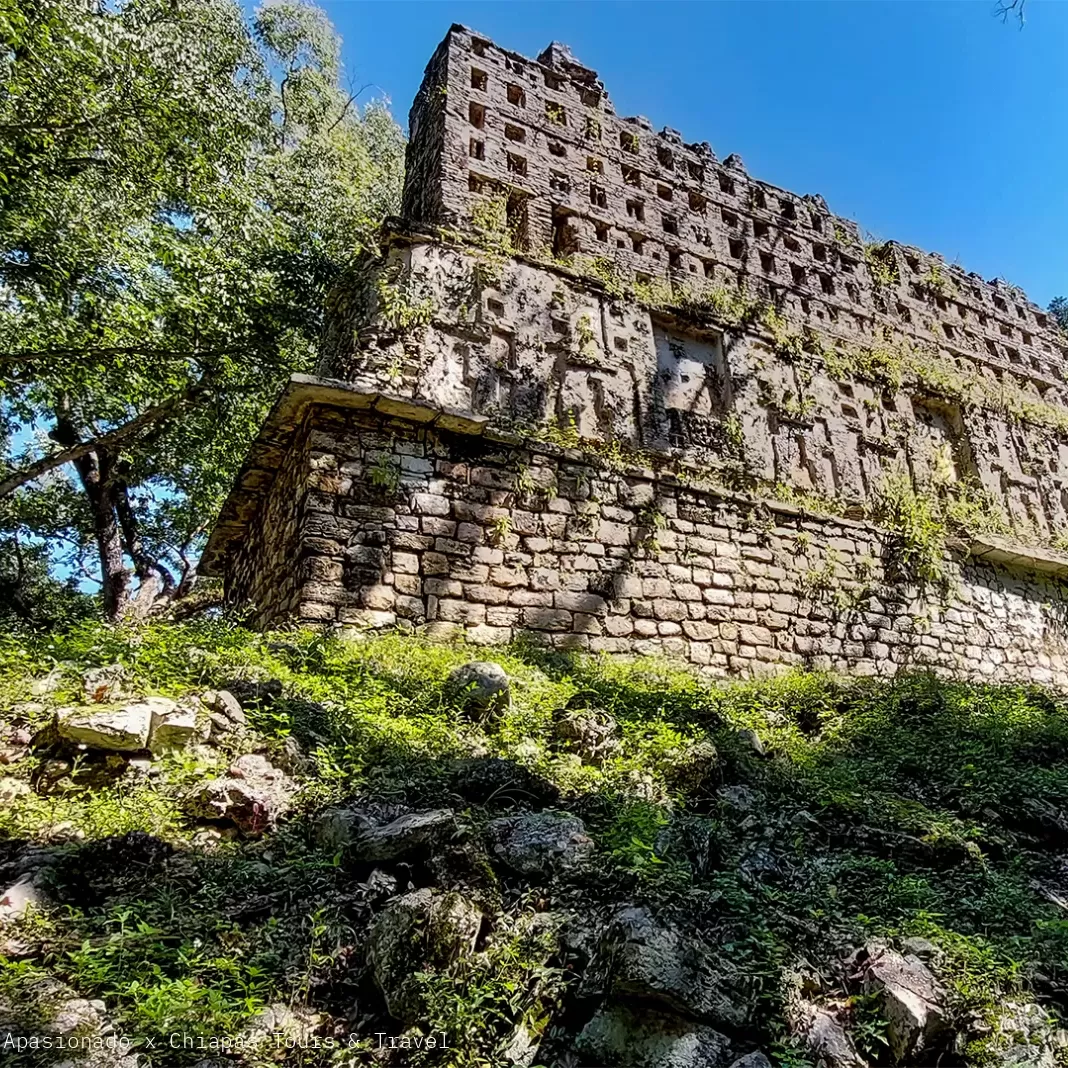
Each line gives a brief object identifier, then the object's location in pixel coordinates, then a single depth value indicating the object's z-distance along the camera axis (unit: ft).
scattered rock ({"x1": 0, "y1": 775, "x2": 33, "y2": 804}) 10.16
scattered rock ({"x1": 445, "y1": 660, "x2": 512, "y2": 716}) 15.79
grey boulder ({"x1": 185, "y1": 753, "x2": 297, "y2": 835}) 10.67
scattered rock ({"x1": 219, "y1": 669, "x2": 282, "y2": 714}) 13.74
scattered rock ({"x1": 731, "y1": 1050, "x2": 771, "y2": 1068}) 7.16
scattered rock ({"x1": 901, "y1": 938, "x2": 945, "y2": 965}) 9.04
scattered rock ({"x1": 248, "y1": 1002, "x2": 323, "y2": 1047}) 7.34
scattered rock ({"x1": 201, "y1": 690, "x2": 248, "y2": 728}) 12.75
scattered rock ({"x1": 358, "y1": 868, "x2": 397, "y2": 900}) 9.47
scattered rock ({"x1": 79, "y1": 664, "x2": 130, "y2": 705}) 12.31
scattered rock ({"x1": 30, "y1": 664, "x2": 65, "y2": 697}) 12.48
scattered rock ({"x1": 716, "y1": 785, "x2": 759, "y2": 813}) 13.28
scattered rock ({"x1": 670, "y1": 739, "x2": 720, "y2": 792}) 14.06
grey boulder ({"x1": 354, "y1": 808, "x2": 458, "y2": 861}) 10.02
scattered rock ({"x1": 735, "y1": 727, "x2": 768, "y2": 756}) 16.44
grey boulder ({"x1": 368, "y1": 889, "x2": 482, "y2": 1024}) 7.89
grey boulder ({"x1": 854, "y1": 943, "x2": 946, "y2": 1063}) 7.80
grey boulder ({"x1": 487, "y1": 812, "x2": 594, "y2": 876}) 10.31
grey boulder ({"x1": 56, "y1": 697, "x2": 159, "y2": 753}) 10.93
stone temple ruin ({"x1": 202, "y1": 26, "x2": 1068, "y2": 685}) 21.77
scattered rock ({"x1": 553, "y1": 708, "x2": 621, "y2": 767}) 14.79
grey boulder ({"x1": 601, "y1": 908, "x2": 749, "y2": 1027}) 7.69
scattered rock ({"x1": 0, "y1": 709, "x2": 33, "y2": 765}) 10.84
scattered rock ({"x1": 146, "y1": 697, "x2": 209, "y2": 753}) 11.59
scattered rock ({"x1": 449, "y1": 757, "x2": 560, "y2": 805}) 12.24
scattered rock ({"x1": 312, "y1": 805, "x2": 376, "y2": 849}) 10.41
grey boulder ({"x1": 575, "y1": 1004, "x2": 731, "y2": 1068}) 7.34
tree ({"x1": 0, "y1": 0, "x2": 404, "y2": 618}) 31.40
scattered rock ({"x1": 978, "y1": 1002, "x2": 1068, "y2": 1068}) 7.66
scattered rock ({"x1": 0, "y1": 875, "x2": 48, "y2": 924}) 8.21
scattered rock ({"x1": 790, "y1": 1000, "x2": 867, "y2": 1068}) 7.50
